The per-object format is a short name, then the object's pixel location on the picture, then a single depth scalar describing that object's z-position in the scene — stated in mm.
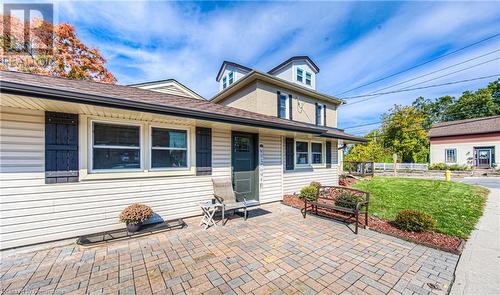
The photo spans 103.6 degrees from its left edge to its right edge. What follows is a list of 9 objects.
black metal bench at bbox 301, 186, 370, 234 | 4616
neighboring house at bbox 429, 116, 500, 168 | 20062
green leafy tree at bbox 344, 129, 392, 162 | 21650
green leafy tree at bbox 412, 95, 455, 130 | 37125
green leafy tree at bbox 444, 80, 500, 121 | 30703
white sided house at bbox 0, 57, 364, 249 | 3613
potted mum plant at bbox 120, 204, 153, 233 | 4152
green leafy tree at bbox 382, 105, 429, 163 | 25859
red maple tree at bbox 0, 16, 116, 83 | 13125
